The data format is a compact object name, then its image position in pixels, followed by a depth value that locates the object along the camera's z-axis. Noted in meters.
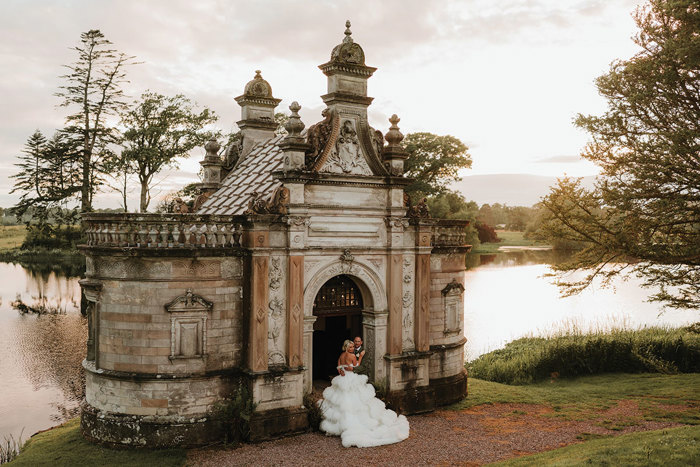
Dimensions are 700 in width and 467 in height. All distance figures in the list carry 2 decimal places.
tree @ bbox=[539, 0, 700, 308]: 15.02
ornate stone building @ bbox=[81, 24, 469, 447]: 12.86
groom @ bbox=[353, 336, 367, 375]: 14.14
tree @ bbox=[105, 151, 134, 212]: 30.25
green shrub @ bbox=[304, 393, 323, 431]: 13.89
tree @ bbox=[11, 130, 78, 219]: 29.66
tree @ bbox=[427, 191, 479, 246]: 49.19
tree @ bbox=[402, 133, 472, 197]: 46.25
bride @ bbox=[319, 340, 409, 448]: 13.26
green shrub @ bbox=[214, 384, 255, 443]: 13.05
